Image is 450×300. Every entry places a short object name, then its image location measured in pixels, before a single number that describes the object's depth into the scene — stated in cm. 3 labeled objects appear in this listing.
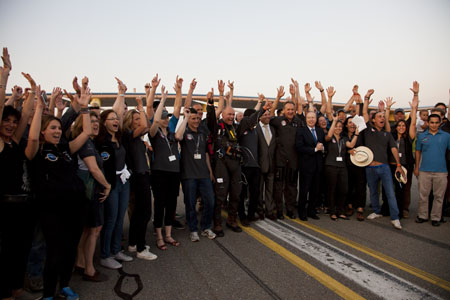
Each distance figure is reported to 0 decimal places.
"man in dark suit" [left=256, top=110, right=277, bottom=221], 557
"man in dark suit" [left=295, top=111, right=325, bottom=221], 554
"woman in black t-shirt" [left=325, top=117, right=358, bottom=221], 575
